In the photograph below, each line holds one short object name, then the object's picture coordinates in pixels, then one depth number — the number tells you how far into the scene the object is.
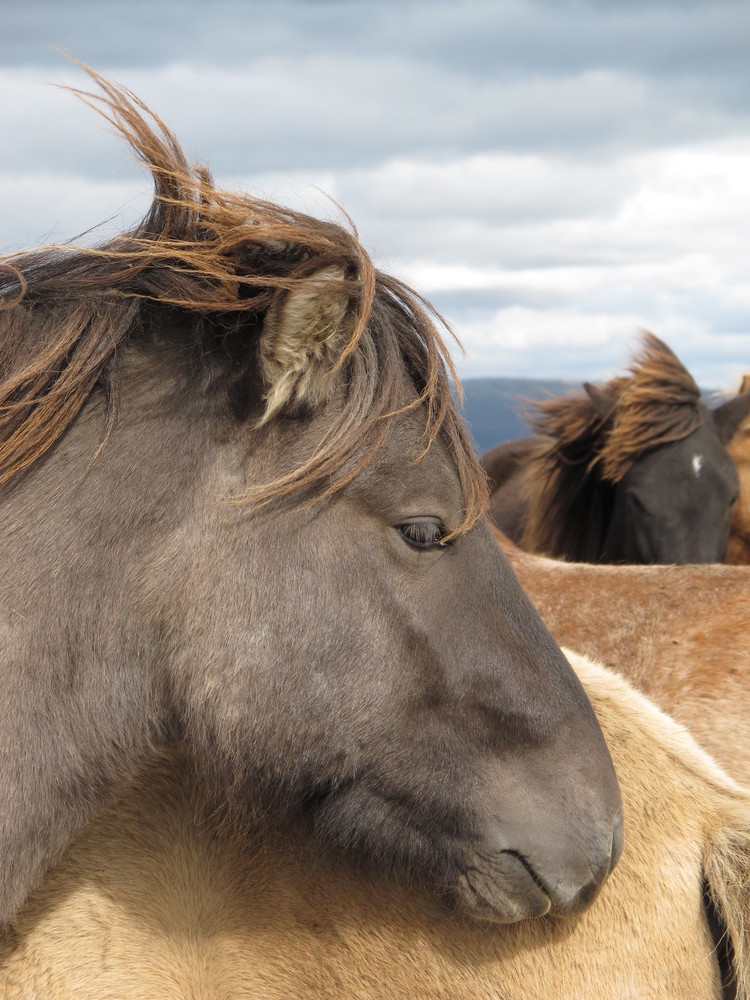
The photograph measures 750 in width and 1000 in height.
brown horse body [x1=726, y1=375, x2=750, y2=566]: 8.33
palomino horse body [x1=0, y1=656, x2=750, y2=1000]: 2.49
